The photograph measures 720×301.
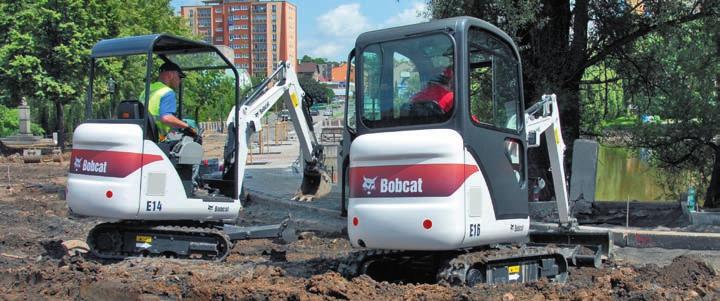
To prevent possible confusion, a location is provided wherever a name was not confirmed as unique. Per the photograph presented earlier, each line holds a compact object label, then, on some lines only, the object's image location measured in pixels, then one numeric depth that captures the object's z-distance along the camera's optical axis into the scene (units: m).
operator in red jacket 6.03
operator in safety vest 8.44
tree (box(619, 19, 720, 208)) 12.40
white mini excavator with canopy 8.10
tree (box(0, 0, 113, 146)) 31.11
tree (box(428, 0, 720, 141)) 12.41
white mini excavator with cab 5.83
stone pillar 36.28
